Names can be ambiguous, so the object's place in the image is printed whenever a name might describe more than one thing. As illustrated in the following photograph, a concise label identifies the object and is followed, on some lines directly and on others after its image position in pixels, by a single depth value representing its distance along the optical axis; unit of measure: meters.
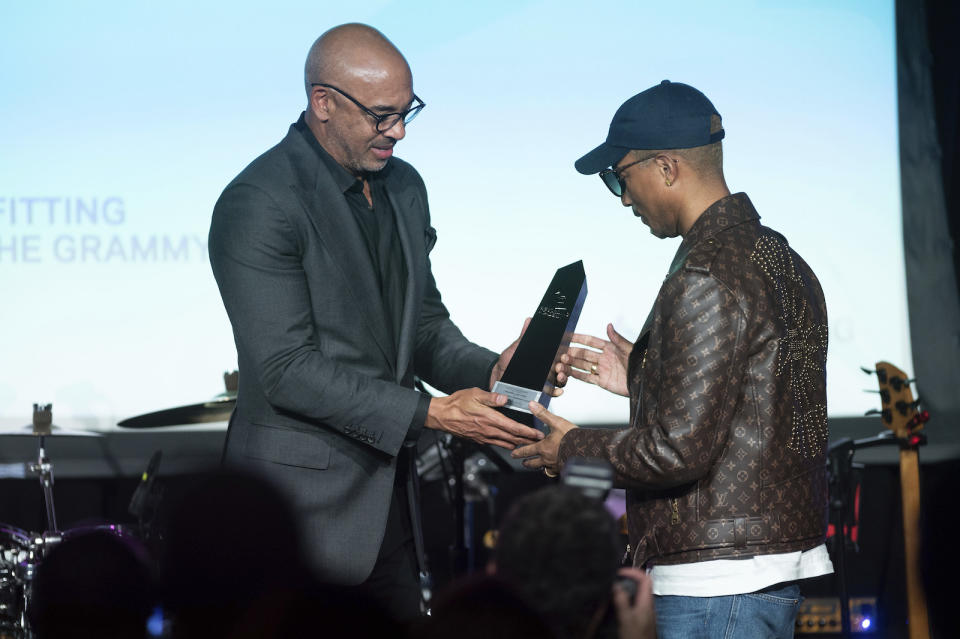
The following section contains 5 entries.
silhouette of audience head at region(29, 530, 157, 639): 4.59
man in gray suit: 5.99
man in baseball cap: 5.73
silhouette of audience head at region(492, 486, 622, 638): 4.50
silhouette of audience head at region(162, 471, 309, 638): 5.07
